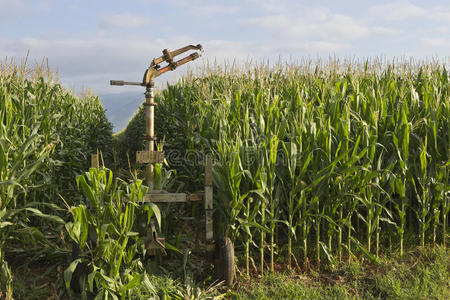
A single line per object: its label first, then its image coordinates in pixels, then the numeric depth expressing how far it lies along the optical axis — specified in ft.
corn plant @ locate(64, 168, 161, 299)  12.06
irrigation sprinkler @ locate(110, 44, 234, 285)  13.88
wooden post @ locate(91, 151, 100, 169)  13.33
